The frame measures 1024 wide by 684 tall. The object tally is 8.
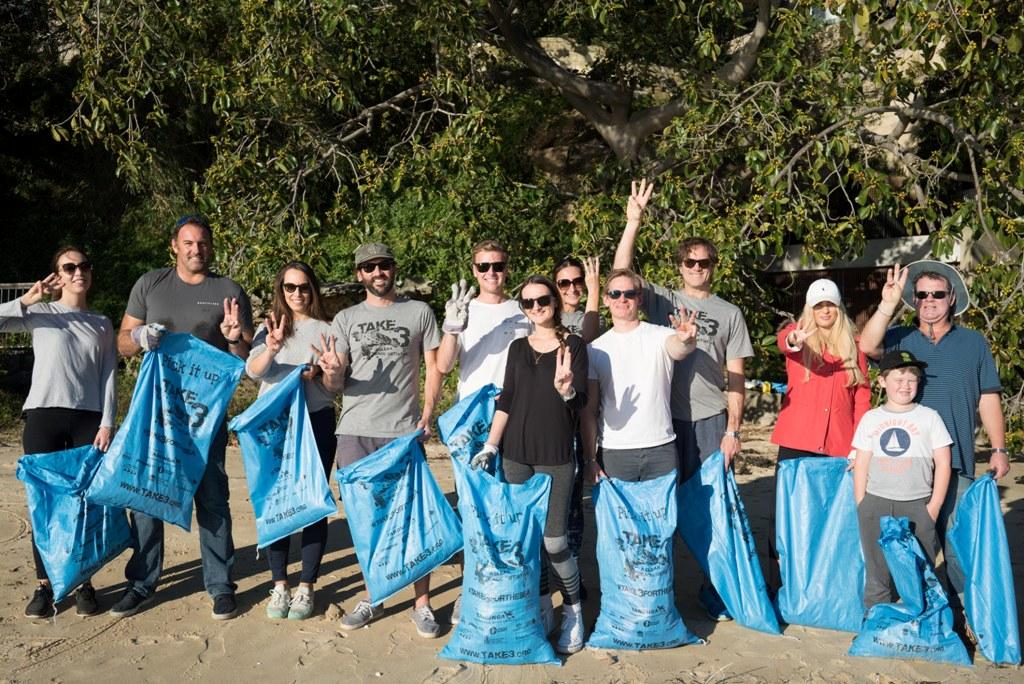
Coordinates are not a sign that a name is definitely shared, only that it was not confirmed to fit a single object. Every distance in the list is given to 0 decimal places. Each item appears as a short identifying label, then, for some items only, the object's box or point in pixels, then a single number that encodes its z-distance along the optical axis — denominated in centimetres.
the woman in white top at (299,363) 431
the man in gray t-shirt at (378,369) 425
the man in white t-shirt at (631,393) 407
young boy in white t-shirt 394
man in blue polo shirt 408
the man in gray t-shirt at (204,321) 434
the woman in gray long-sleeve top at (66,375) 435
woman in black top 391
